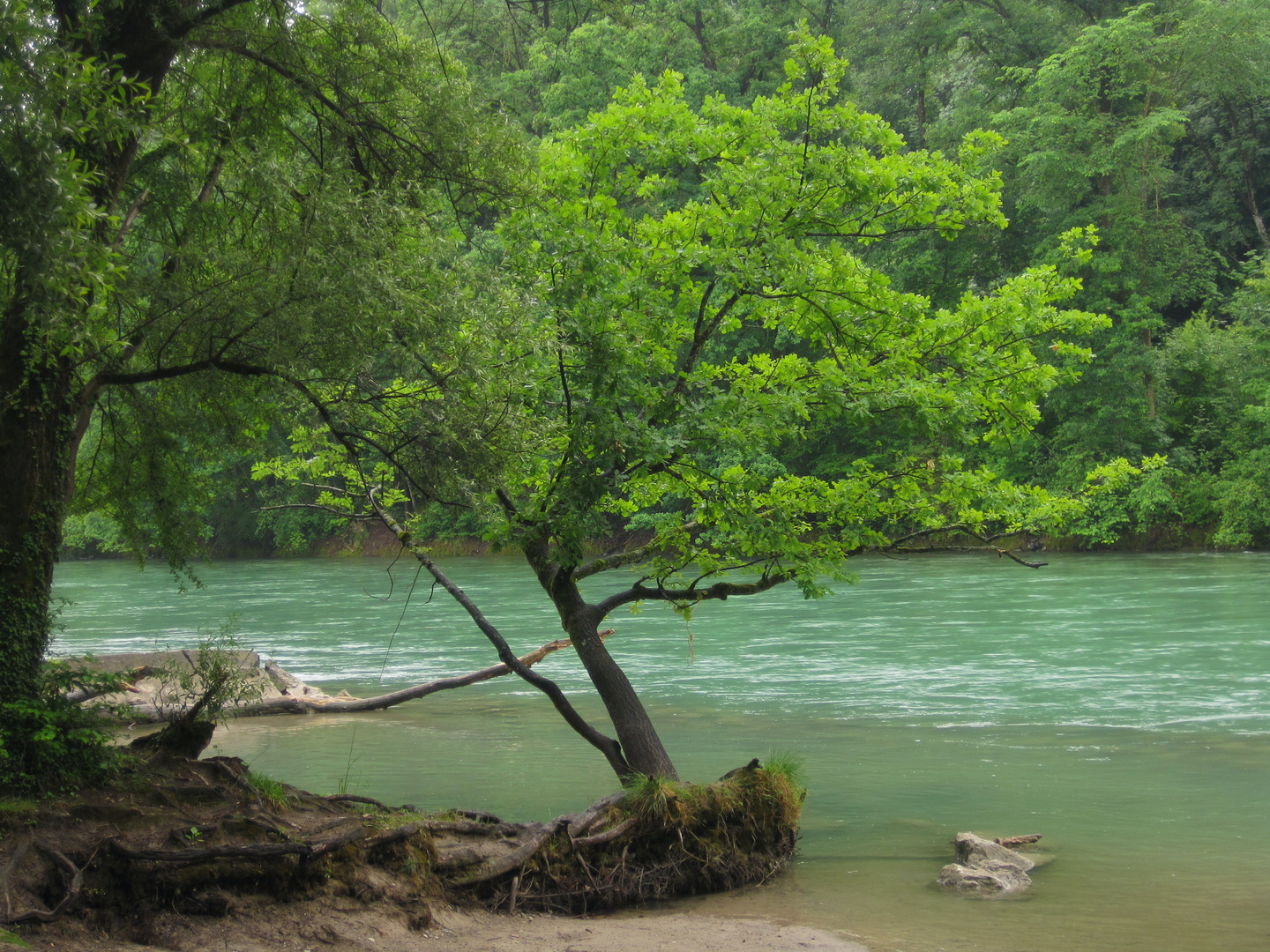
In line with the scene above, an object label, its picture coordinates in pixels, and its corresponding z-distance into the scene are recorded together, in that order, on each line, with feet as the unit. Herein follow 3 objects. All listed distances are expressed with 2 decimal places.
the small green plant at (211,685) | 25.34
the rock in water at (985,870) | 28.58
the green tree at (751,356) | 28.02
